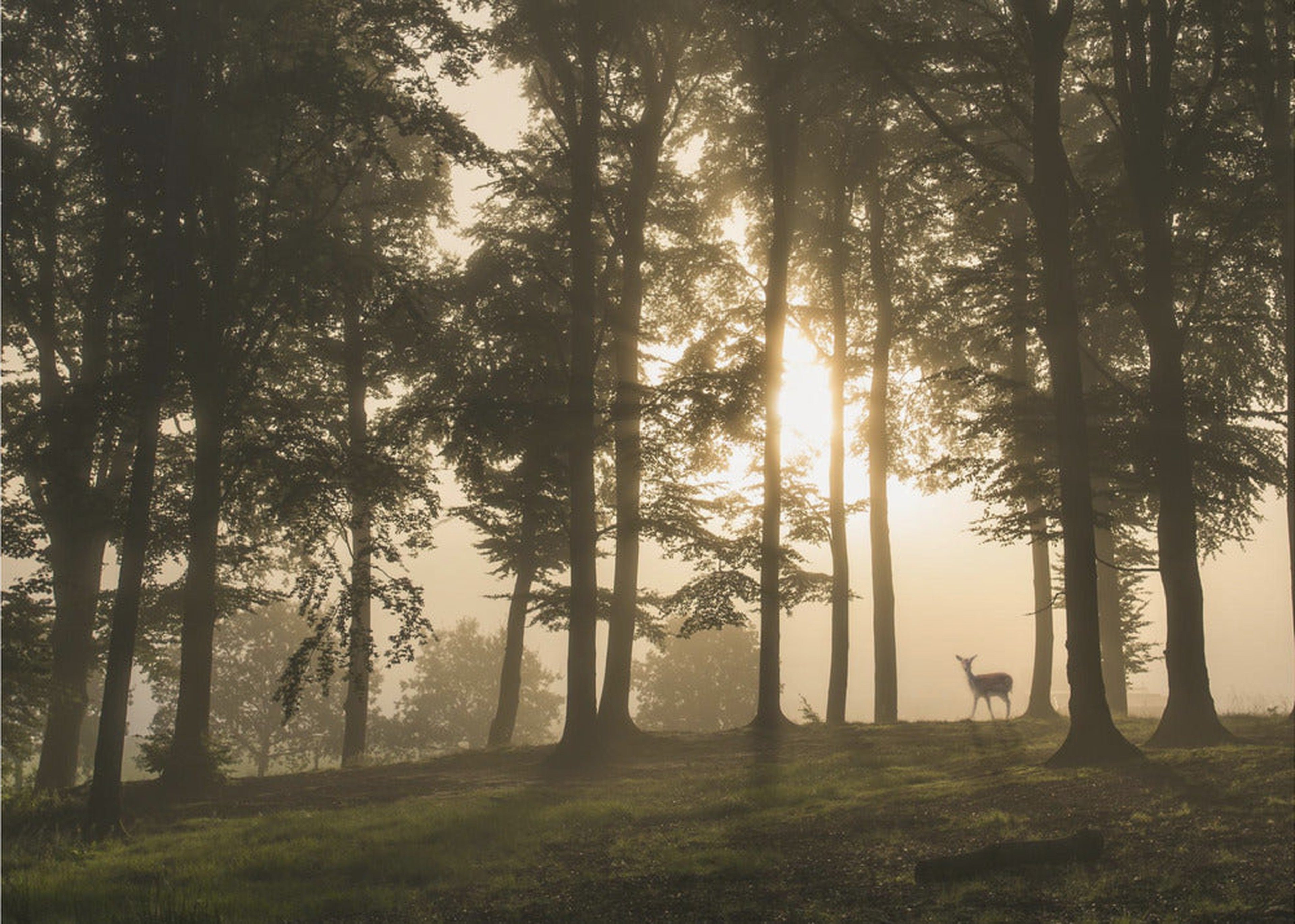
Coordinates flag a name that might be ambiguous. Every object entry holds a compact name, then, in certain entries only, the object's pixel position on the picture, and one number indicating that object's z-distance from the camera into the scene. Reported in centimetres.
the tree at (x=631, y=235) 2150
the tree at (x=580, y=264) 1855
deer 2591
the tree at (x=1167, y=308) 1505
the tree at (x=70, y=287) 1486
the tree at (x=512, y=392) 1820
